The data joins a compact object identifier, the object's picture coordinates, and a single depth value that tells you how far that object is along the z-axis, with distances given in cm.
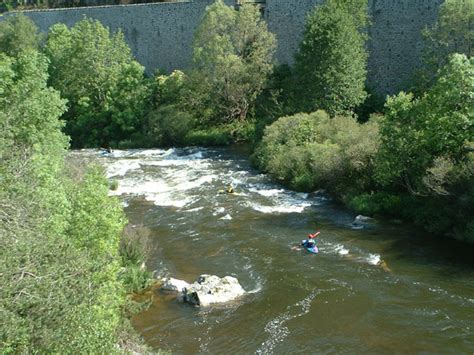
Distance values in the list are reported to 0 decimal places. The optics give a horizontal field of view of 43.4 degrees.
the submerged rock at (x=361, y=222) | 1758
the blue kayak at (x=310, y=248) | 1565
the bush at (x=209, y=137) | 3106
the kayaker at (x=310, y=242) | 1581
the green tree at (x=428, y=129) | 1634
